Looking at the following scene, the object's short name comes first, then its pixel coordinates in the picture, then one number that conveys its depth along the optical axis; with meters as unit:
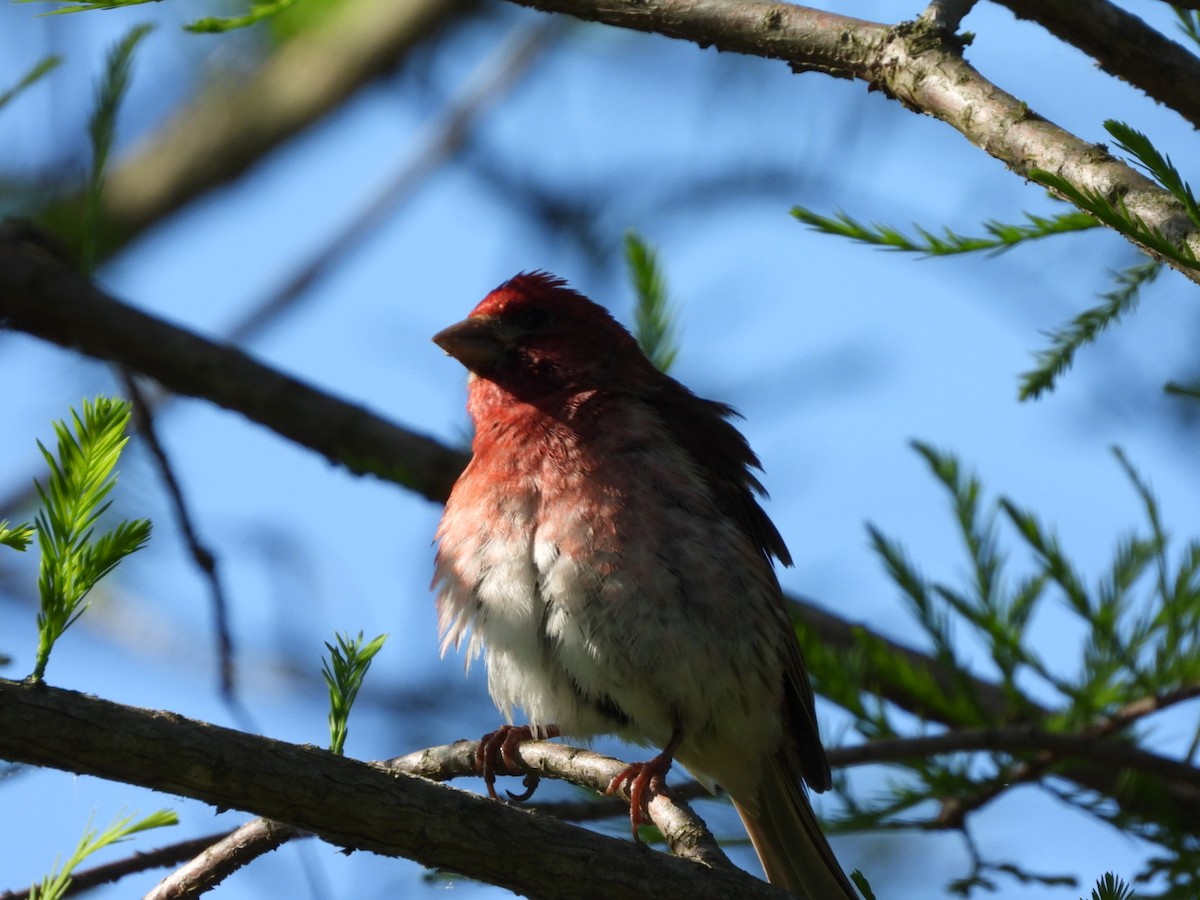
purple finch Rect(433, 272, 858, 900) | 9.60
